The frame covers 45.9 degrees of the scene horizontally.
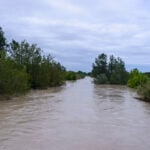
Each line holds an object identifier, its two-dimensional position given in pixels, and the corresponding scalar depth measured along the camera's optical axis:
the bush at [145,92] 14.67
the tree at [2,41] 24.86
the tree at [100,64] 39.64
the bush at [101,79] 35.59
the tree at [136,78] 25.58
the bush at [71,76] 48.18
